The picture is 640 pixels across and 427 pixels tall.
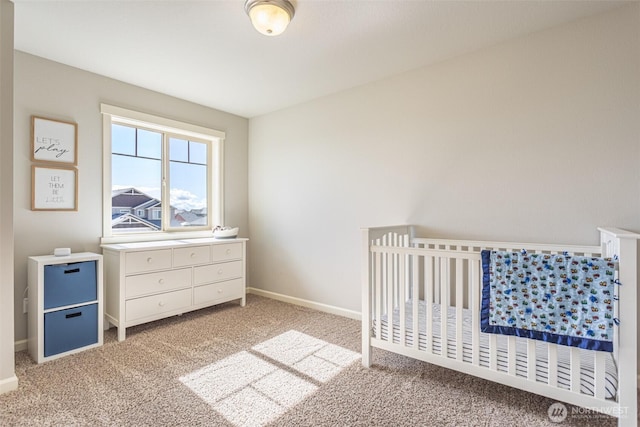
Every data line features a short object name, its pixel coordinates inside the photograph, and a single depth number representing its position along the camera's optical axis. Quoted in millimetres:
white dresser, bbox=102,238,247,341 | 2551
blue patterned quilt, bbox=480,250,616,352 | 1394
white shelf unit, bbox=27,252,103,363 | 2160
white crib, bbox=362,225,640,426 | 1372
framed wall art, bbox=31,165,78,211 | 2402
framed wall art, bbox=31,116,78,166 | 2402
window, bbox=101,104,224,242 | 2934
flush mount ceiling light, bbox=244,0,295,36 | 1748
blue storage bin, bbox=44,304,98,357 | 2188
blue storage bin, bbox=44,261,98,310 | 2196
